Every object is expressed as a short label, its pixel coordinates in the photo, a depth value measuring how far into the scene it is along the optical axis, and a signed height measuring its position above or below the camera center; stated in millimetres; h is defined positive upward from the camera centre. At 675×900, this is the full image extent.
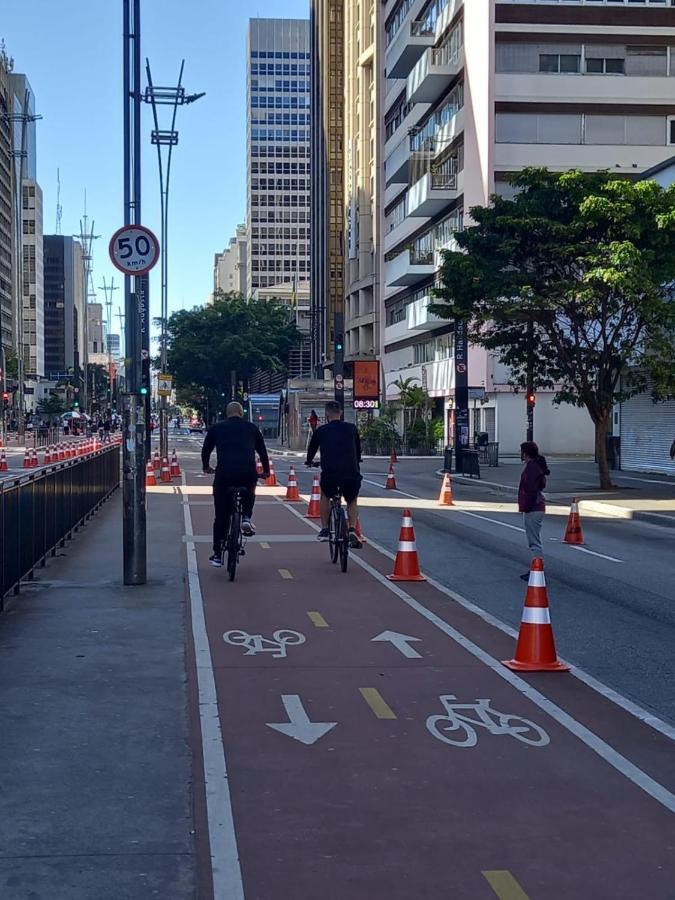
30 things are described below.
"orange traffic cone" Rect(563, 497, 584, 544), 18844 -1741
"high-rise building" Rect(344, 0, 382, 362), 80812 +17075
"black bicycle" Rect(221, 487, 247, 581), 13445 -1297
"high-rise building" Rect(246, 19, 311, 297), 180875 +41163
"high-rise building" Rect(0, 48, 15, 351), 139375 +24590
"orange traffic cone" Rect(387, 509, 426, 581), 13883 -1595
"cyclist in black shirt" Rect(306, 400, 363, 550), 14594 -519
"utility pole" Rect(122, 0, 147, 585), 12805 -144
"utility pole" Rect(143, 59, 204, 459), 41647 +10855
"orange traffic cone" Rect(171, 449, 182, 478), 38375 -1585
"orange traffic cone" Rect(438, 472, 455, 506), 27359 -1705
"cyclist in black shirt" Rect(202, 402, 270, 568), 13508 -490
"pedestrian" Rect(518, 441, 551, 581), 14625 -899
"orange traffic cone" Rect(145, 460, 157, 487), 34388 -1679
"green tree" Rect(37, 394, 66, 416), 141750 +1741
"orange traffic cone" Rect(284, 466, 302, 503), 27797 -1629
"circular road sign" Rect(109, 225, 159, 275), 12930 +1832
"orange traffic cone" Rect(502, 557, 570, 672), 8984 -1607
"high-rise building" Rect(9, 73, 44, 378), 169375 +22723
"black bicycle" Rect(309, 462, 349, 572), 14469 -1321
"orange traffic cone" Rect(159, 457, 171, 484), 35906 -1630
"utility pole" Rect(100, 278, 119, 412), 135550 +13783
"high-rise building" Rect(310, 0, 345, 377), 96125 +19888
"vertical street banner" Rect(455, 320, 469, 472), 41094 +907
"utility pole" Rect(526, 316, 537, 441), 31175 +1680
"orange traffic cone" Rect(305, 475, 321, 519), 22123 -1623
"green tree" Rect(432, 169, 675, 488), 28500 +3485
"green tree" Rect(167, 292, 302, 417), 91500 +6158
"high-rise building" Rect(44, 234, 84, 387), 145875 +7182
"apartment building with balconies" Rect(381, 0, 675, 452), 53281 +14130
